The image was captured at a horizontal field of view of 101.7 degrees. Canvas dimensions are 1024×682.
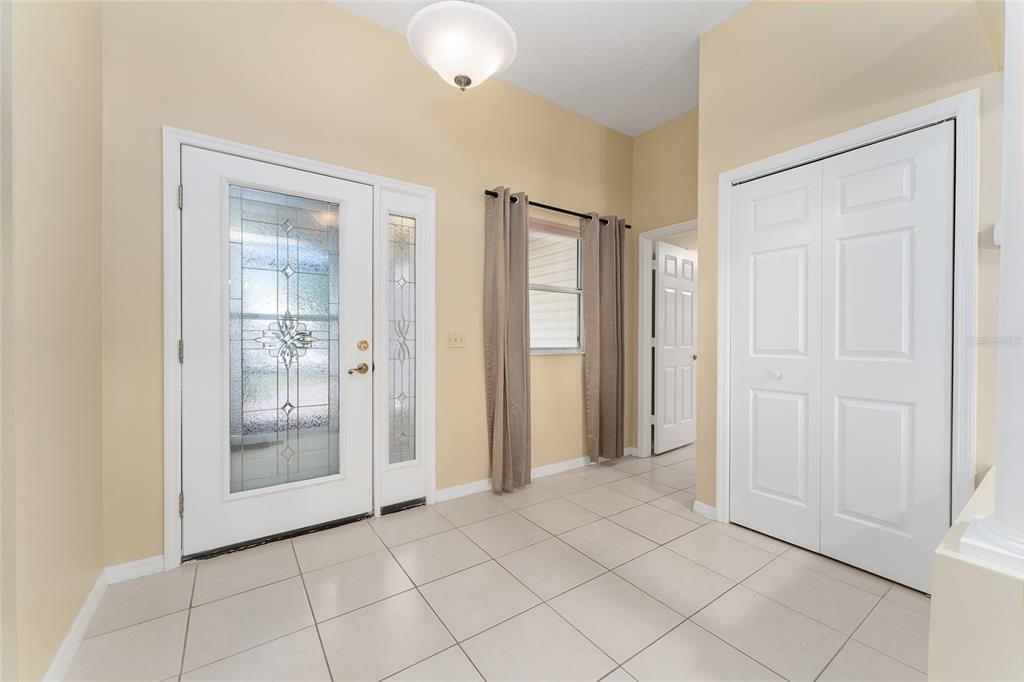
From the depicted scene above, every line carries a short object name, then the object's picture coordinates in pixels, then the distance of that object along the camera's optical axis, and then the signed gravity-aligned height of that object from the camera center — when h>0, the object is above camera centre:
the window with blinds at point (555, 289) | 3.45 +0.42
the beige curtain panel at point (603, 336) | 3.54 +0.02
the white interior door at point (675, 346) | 3.95 -0.07
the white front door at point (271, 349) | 2.08 -0.06
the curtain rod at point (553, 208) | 3.02 +1.05
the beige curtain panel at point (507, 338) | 2.98 +0.00
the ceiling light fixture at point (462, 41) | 1.71 +1.28
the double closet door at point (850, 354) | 1.78 -0.07
